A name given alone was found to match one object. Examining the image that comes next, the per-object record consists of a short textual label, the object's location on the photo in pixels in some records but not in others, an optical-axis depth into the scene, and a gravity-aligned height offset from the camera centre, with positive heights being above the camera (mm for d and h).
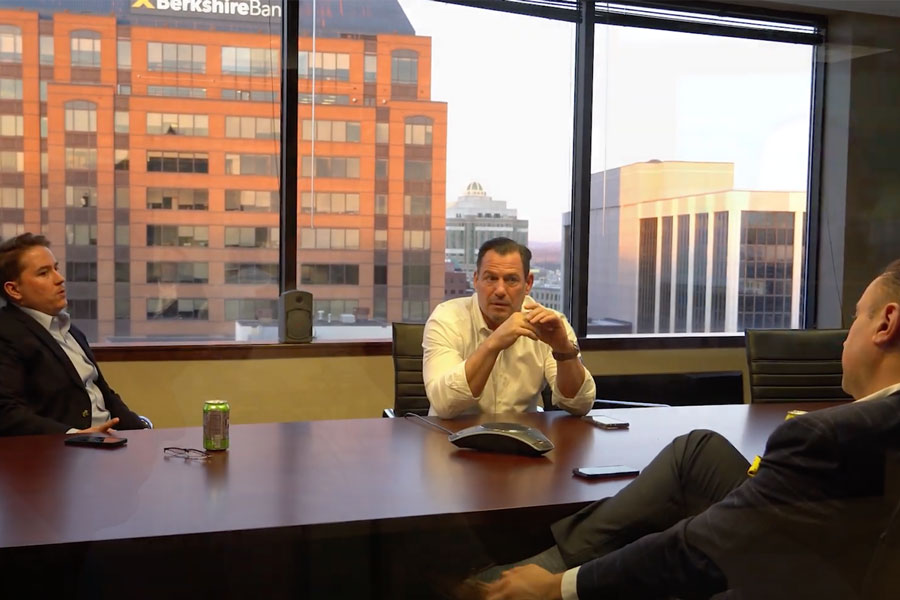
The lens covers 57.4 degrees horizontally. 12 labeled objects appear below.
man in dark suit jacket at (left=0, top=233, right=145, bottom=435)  2516 -356
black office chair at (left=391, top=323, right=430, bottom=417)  3207 -447
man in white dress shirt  2529 -317
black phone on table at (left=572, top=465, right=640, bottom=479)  1861 -487
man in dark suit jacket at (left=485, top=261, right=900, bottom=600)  1238 -418
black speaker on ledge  4434 -339
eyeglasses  1957 -484
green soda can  2027 -433
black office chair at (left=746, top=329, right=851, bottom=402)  3354 -424
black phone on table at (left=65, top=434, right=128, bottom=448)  2039 -474
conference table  1455 -492
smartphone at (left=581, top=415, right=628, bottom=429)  2414 -484
